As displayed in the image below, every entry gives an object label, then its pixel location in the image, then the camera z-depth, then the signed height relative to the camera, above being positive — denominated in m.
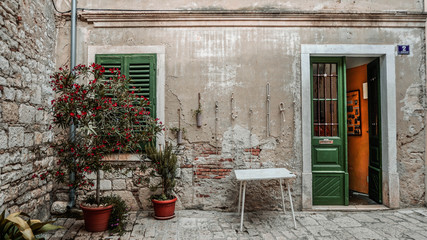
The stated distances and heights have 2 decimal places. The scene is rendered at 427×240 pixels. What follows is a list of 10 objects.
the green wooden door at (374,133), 4.87 -0.13
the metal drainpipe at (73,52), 4.45 +1.26
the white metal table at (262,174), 3.77 -0.72
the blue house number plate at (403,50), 4.69 +1.36
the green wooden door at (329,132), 4.77 -0.11
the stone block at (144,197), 4.55 -1.22
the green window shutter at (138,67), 4.58 +1.03
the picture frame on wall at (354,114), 5.67 +0.26
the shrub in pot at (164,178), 4.18 -0.84
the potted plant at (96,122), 3.40 +0.06
